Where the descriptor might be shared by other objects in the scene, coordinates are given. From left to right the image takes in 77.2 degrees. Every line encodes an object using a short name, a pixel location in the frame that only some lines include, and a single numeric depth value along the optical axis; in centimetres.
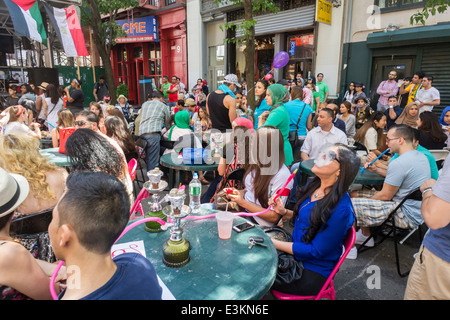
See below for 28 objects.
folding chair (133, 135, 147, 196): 555
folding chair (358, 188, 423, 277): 298
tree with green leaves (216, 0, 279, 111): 646
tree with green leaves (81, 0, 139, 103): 1088
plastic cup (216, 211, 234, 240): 201
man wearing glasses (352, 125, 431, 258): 304
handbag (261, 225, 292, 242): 238
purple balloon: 981
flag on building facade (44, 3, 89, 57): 1043
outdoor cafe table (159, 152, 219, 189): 413
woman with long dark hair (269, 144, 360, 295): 198
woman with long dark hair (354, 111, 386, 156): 477
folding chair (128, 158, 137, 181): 365
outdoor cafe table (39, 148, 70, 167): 407
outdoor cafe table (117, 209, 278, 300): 156
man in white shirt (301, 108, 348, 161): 439
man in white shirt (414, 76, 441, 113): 715
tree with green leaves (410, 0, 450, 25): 402
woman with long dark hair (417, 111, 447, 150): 452
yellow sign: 895
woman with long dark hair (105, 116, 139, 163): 457
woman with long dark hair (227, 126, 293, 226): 274
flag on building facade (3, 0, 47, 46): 963
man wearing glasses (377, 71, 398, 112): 838
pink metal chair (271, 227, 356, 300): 195
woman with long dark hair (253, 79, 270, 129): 587
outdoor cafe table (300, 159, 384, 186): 352
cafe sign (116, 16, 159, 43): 1653
